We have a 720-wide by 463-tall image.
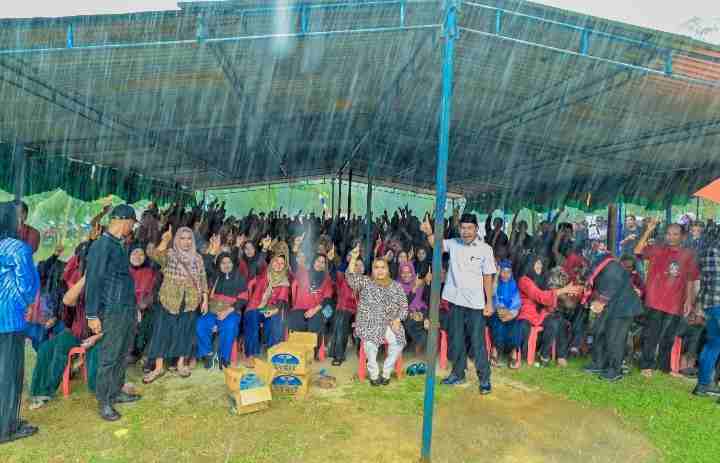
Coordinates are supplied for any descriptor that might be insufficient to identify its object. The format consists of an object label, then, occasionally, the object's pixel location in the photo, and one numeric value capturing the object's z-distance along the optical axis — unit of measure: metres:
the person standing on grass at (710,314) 4.47
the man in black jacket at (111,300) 3.57
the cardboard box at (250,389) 3.97
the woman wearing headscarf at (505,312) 5.30
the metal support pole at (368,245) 7.04
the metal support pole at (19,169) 6.77
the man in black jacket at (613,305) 4.91
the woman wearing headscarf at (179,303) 4.74
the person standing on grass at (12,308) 3.30
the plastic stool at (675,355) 5.20
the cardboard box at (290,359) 4.35
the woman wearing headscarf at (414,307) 5.54
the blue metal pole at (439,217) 3.17
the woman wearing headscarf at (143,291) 4.80
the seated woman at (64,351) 4.07
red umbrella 5.84
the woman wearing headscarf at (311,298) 5.46
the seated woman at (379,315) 4.73
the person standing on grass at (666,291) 4.93
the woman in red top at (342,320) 5.41
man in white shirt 4.50
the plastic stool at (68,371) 4.26
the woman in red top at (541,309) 5.34
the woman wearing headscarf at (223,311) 5.13
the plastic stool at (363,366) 4.90
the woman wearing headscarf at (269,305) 5.43
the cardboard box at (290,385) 4.39
